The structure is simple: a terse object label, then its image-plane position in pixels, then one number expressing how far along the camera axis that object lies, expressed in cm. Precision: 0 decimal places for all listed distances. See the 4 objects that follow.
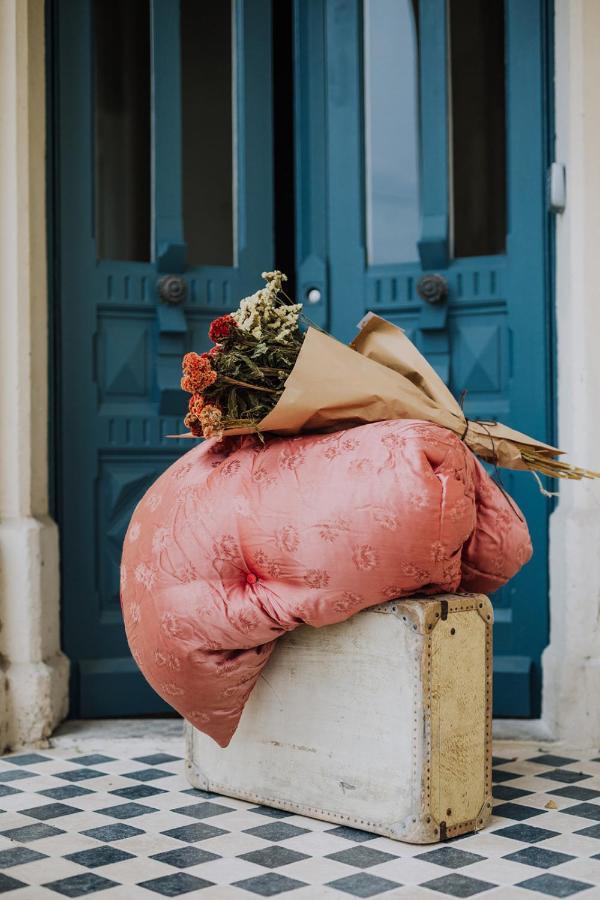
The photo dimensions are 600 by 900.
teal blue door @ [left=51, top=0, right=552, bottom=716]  391
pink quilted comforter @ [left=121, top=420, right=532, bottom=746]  253
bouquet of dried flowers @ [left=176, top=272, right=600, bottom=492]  273
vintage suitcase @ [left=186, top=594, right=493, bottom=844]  260
